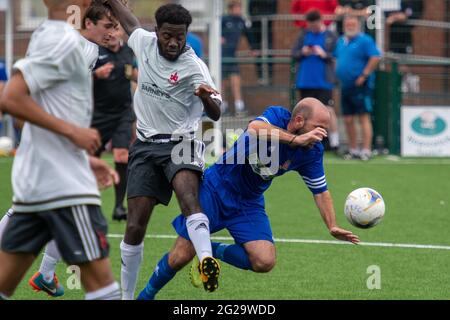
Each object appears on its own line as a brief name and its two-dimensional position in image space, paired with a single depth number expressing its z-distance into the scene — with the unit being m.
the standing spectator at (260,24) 19.58
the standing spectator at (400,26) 19.66
